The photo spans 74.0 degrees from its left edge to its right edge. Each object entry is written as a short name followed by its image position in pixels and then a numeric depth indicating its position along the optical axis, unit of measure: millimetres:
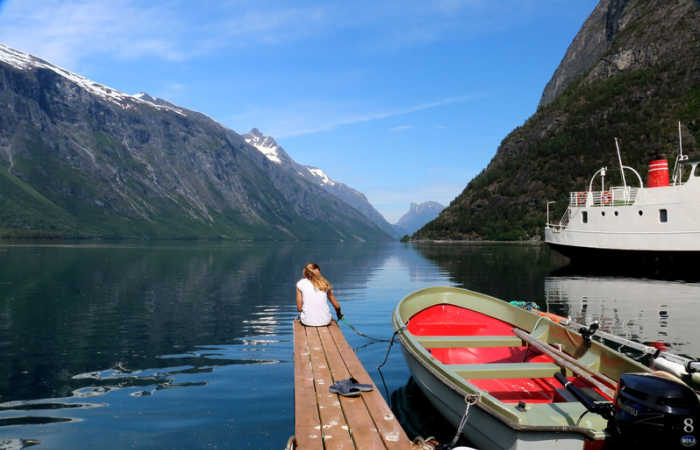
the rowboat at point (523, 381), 6371
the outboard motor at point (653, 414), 6031
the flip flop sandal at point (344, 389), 8758
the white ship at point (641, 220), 41875
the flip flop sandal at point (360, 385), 8906
